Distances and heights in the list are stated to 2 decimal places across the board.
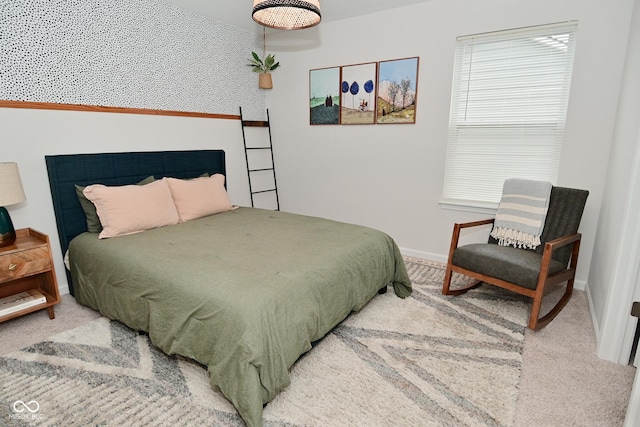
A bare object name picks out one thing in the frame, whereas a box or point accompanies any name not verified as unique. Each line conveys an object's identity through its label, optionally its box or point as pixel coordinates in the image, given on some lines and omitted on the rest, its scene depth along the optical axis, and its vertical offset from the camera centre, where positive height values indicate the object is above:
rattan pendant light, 2.29 +0.79
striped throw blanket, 2.74 -0.61
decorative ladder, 4.22 -0.28
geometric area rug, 1.62 -1.26
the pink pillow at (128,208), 2.58 -0.52
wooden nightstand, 2.20 -0.82
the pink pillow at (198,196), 3.04 -0.52
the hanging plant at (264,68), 4.13 +0.81
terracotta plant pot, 4.15 +0.66
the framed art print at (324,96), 3.92 +0.46
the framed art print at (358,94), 3.69 +0.45
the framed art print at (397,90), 3.44 +0.46
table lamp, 2.14 -0.34
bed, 1.59 -0.77
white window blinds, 2.86 +0.23
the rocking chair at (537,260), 2.30 -0.87
